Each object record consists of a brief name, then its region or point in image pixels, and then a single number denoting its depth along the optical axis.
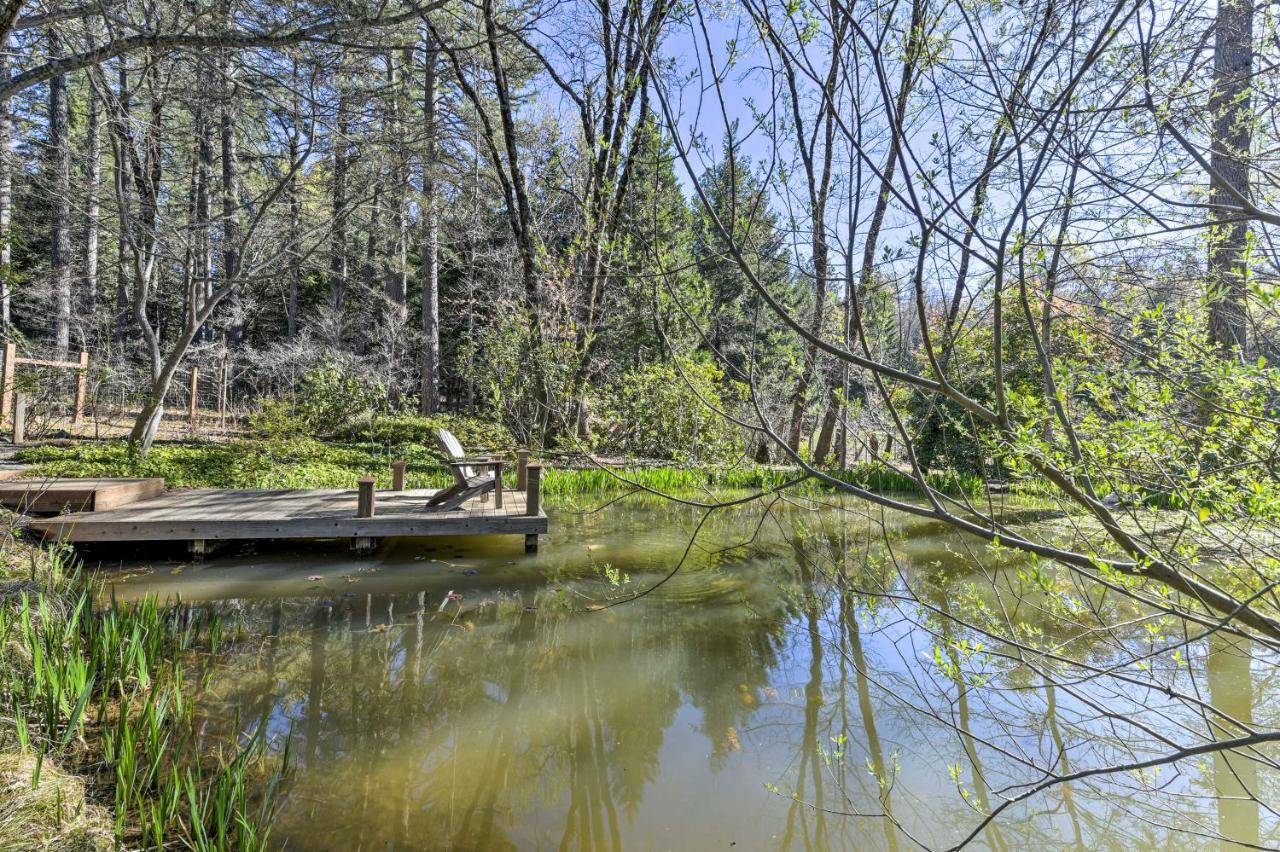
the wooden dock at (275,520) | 5.60
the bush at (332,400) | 12.46
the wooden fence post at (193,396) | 12.45
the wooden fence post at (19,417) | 9.27
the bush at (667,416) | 9.67
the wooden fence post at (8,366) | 9.30
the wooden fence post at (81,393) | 10.98
